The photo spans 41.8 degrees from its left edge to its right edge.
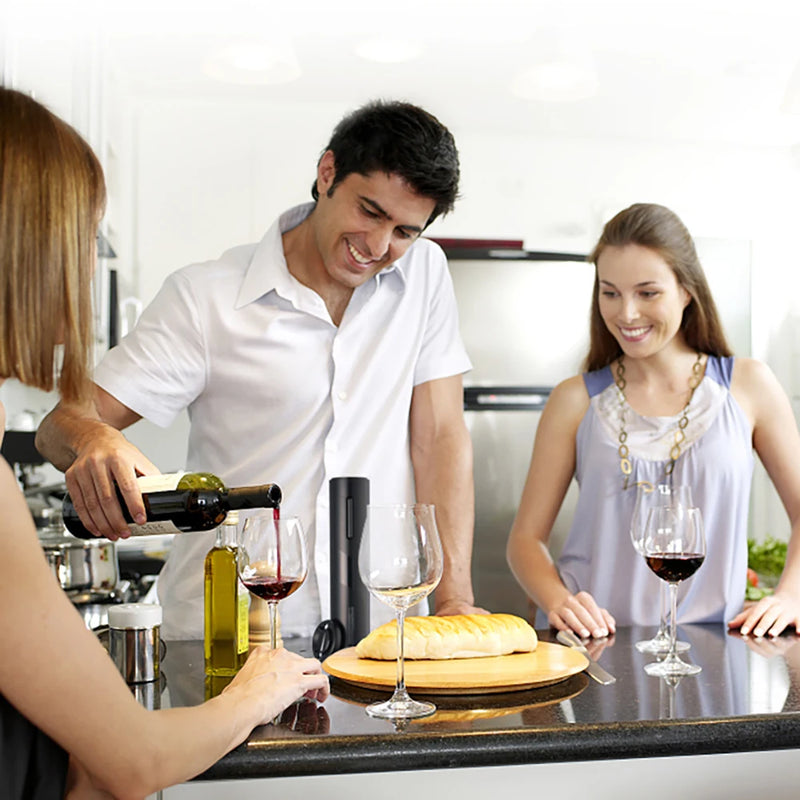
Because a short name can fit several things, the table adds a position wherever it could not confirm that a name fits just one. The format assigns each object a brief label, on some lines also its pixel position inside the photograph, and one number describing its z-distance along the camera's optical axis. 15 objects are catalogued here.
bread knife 1.40
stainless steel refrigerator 3.79
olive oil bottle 1.44
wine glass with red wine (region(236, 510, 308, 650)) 1.33
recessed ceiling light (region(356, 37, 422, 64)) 3.88
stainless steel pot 2.26
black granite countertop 1.14
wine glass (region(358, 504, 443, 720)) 1.23
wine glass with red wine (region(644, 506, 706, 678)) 1.53
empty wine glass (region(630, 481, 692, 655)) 1.57
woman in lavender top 2.14
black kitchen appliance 1.56
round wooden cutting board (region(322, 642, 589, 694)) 1.32
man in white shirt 1.92
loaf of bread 1.43
